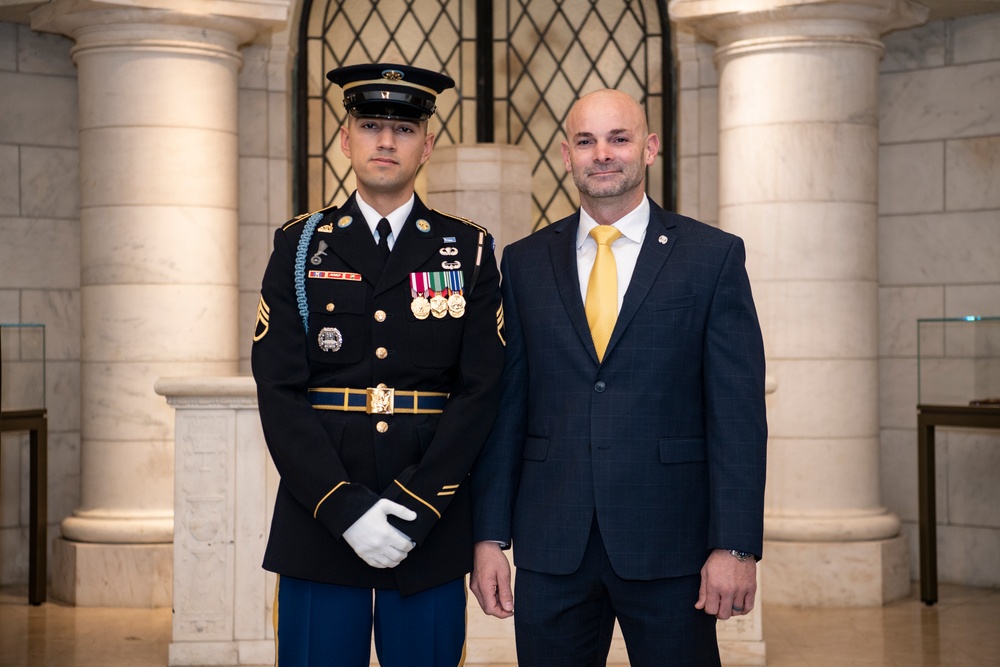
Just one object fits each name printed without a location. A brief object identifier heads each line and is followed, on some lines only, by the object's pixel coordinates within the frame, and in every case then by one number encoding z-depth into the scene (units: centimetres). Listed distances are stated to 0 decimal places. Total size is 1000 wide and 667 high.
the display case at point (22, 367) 664
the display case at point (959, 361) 673
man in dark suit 297
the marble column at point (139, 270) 686
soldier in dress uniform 297
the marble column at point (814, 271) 692
